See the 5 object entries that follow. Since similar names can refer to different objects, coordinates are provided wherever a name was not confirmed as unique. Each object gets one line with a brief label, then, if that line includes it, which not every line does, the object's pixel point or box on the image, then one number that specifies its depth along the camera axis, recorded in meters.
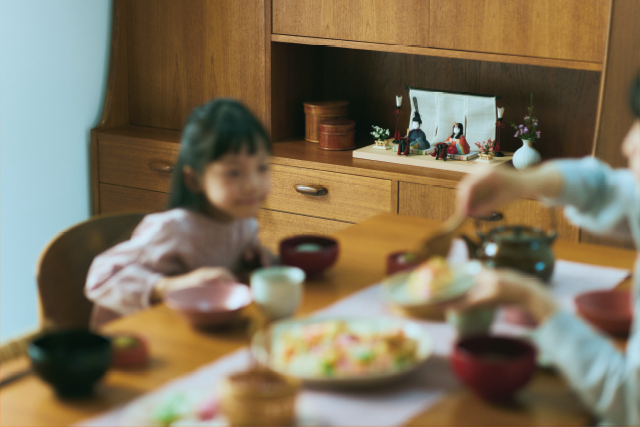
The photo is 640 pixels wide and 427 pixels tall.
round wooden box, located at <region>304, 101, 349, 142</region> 3.13
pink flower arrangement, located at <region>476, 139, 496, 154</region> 2.84
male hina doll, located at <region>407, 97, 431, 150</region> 2.94
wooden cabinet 2.54
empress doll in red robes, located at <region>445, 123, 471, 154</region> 2.84
